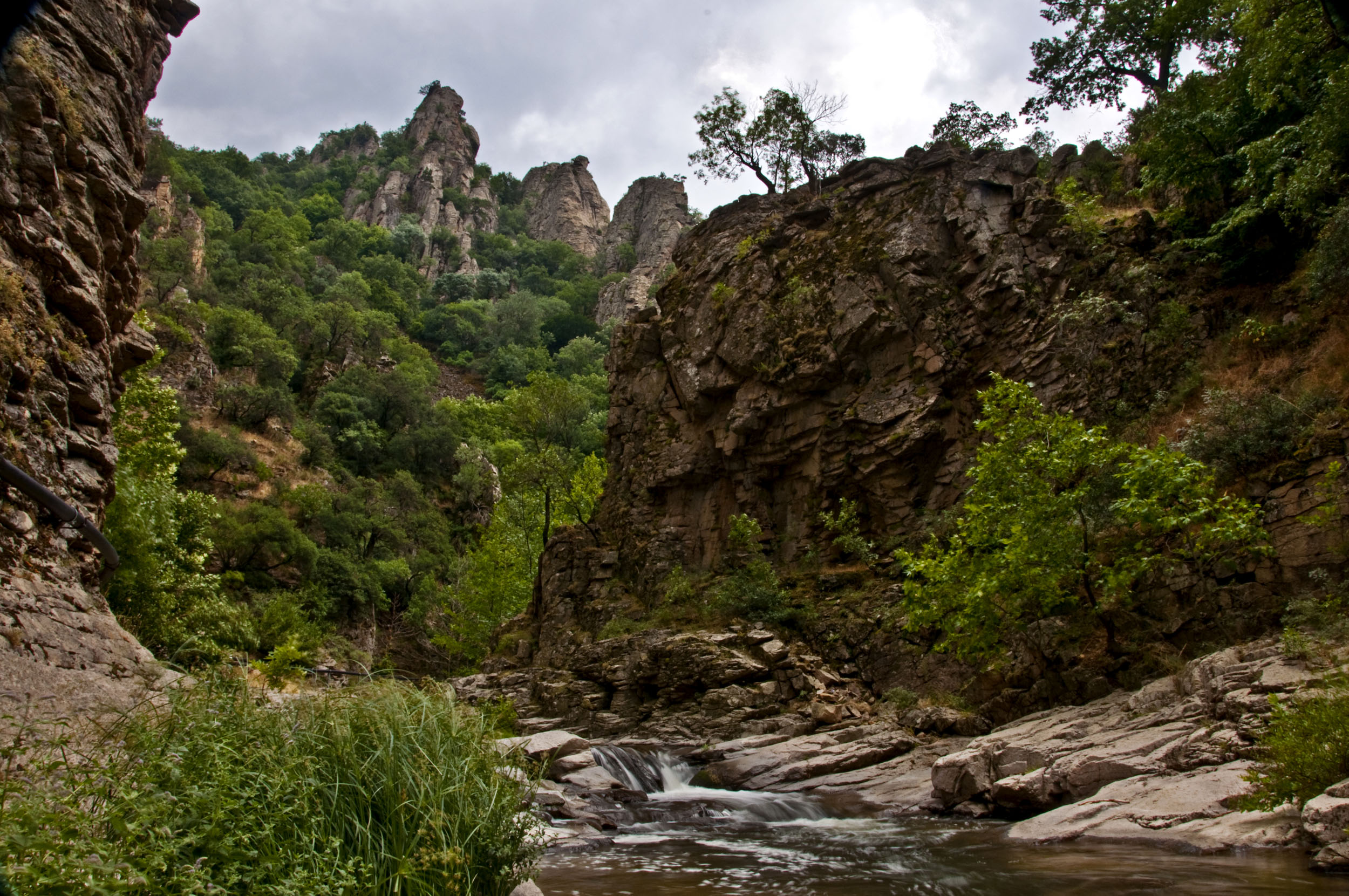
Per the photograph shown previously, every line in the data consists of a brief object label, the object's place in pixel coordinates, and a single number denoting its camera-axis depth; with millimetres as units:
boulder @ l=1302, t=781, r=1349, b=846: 6582
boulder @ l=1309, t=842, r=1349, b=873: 6395
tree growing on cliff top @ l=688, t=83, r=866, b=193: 34375
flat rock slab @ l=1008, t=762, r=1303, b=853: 7754
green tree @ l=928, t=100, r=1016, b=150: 33188
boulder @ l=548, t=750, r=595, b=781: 15389
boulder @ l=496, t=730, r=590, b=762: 15960
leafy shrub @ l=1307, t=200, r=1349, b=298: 17078
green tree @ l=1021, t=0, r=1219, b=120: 27062
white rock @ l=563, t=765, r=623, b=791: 14797
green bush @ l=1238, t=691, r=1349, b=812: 7164
